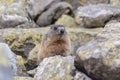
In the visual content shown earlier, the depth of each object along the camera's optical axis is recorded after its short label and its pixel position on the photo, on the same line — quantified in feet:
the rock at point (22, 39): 33.55
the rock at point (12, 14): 42.44
